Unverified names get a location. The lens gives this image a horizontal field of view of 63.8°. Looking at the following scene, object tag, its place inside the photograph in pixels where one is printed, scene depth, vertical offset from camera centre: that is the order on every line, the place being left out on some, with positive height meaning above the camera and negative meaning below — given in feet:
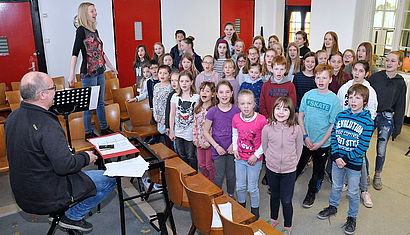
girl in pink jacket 9.78 -3.16
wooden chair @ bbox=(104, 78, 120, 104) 21.62 -2.83
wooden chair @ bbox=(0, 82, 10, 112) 20.15 -3.13
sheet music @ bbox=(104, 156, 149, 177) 9.01 -3.48
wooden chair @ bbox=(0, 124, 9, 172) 12.57 -4.16
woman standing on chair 14.23 -0.68
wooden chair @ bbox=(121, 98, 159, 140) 16.03 -3.63
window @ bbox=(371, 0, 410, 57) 21.75 +0.99
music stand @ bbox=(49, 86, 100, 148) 11.33 -2.02
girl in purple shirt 11.33 -3.05
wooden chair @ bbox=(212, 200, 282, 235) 6.94 -4.06
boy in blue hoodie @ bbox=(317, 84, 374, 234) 10.05 -3.08
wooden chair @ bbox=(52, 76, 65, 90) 22.29 -2.55
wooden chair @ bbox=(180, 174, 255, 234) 8.16 -4.37
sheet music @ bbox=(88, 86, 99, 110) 12.42 -2.02
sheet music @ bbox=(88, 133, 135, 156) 9.90 -3.12
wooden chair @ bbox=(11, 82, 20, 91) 20.62 -2.65
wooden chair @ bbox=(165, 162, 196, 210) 9.57 -4.26
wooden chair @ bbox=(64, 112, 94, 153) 14.38 -3.81
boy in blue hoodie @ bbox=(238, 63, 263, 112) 14.19 -1.73
